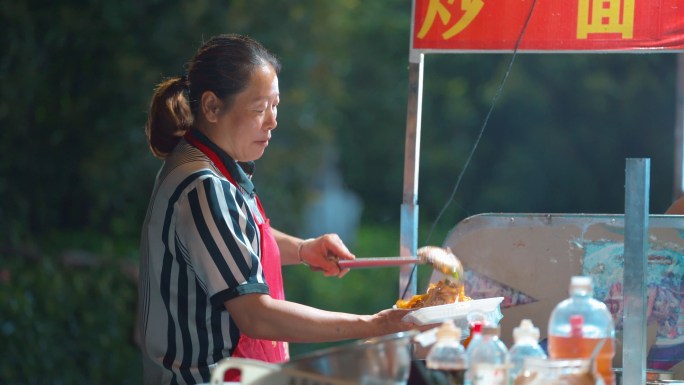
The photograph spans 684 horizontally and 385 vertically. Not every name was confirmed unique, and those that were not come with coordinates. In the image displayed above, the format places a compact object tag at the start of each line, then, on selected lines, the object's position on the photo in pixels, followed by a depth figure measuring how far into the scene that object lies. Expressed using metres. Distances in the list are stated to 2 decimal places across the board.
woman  4.80
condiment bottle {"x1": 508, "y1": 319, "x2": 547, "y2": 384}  4.03
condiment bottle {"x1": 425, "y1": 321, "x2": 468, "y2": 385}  3.98
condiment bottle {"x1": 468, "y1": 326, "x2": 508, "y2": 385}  3.84
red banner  5.88
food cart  5.83
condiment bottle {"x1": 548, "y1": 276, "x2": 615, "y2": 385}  4.00
